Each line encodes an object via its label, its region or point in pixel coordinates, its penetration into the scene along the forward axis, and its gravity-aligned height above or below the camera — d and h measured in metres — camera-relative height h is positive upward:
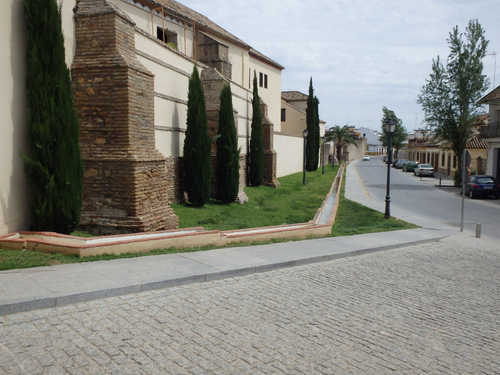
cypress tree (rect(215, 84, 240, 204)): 16.98 -0.17
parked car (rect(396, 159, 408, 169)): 64.06 -1.47
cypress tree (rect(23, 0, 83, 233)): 8.20 +0.52
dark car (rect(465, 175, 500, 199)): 25.30 -1.84
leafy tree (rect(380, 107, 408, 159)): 88.19 +4.35
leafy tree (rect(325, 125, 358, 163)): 60.47 +2.52
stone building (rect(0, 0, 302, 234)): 8.12 +0.78
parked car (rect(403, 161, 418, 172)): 55.39 -1.54
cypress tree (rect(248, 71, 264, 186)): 24.12 +0.51
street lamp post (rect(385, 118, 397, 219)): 16.88 +0.99
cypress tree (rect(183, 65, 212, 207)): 14.48 +0.04
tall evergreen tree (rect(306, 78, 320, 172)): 42.72 +2.14
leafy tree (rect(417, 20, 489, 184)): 32.47 +4.94
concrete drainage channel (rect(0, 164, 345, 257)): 7.41 -1.76
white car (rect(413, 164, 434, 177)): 47.26 -1.70
